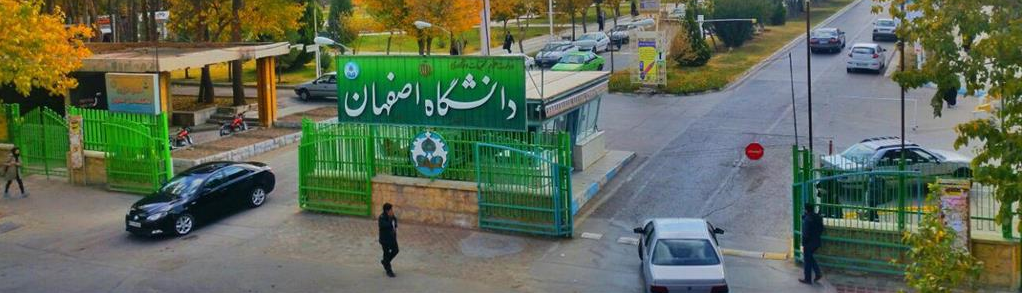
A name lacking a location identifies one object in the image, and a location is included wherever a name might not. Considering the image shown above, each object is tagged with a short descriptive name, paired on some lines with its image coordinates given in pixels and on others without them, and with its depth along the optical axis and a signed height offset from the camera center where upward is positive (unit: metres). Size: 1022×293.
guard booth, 18.70 -1.69
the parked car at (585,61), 40.71 -0.13
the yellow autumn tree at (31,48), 23.62 +0.72
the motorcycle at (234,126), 32.12 -1.85
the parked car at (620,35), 55.41 +1.25
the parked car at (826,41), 46.62 +0.41
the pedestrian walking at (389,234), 16.25 -2.80
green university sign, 20.14 -0.60
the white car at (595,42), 50.19 +0.83
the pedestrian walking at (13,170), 23.66 -2.24
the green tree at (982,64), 10.27 -0.22
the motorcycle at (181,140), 29.51 -2.04
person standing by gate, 15.44 -2.94
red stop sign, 23.61 -2.37
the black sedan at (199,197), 19.41 -2.63
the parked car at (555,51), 46.34 +0.39
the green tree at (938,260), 8.88 -1.97
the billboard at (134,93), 29.09 -0.59
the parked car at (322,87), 39.50 -0.79
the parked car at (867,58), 39.50 -0.39
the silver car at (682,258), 14.12 -3.06
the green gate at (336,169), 20.33 -2.15
